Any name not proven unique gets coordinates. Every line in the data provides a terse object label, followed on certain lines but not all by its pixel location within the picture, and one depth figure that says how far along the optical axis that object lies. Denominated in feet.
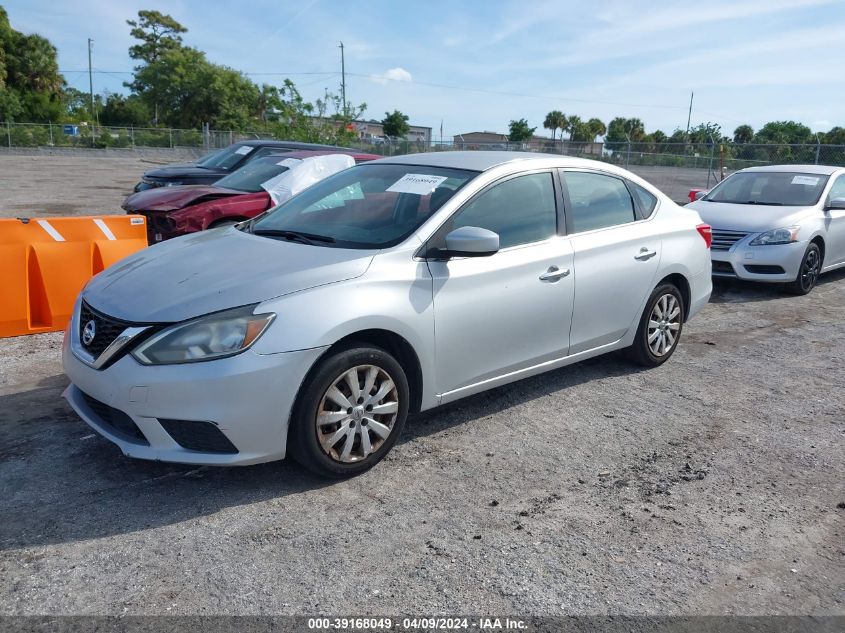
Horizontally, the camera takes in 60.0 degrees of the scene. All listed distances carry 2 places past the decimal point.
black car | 38.52
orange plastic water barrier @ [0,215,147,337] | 20.18
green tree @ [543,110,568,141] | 310.45
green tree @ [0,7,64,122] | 177.58
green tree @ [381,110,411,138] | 240.73
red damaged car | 26.20
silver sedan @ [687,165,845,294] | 28.91
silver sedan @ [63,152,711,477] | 11.30
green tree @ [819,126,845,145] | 159.12
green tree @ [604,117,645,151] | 274.09
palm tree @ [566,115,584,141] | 287.69
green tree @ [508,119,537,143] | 242.37
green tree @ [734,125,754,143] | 241.45
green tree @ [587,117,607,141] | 301.84
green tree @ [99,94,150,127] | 213.25
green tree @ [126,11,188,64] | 236.43
